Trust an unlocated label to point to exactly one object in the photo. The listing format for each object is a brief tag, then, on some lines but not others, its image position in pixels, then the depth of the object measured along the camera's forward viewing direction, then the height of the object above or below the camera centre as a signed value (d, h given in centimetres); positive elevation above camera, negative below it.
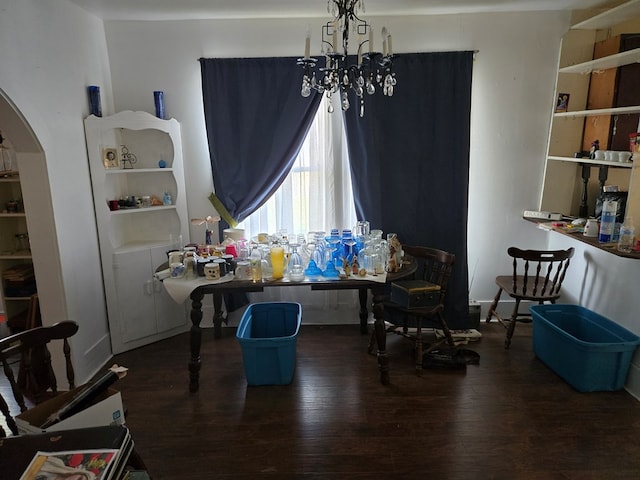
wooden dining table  284 -89
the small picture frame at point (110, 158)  336 -6
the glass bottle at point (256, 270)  289 -78
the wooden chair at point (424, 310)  313 -113
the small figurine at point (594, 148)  333 +2
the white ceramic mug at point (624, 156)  296 -4
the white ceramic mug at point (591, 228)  311 -55
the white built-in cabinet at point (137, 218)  332 -56
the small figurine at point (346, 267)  291 -77
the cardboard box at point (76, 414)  159 -98
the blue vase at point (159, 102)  347 +38
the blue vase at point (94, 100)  322 +37
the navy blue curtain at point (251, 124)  351 +21
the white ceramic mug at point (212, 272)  287 -79
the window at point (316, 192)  371 -36
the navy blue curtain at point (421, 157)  348 -5
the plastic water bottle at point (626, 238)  272 -55
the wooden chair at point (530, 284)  325 -108
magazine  120 -87
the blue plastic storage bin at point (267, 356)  286 -136
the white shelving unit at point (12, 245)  360 -80
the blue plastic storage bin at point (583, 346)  277 -130
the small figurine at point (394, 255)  300 -72
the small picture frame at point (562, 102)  358 +39
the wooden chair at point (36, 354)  183 -88
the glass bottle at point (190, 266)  294 -78
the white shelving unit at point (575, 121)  322 +24
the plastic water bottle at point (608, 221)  291 -47
